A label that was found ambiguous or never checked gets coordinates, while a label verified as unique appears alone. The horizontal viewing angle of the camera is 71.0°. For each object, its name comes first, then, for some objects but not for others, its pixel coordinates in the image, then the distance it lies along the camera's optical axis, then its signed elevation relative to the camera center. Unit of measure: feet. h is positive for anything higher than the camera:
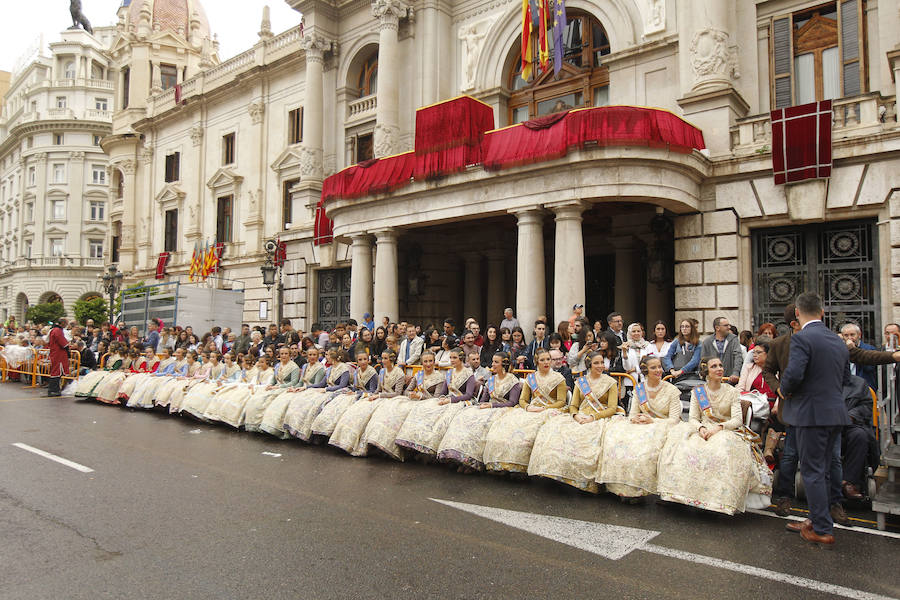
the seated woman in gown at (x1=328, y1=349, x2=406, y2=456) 30.50 -4.37
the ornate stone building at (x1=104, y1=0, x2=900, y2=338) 44.52 +12.17
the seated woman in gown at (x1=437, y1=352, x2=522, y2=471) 26.27 -4.06
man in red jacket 58.18 -3.05
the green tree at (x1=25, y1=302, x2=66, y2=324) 185.51 +3.60
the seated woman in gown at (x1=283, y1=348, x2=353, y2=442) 33.53 -3.96
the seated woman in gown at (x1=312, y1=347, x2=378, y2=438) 32.45 -3.72
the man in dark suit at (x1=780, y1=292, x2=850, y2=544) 18.07 -2.09
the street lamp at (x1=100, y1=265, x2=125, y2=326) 90.27 +6.53
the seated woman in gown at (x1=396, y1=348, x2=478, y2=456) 27.84 -3.95
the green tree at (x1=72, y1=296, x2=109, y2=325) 174.50 +3.72
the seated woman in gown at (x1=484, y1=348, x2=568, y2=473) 24.98 -3.84
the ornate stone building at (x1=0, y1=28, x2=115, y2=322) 205.67 +45.80
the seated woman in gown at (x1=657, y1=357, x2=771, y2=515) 19.99 -4.59
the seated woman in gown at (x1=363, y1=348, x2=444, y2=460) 29.25 -4.07
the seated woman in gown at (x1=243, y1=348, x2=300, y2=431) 36.63 -3.88
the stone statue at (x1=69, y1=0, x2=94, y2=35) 242.58 +118.93
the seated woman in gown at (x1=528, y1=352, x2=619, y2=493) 23.08 -4.10
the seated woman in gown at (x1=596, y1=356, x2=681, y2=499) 21.79 -4.04
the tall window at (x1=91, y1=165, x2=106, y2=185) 212.02 +50.55
